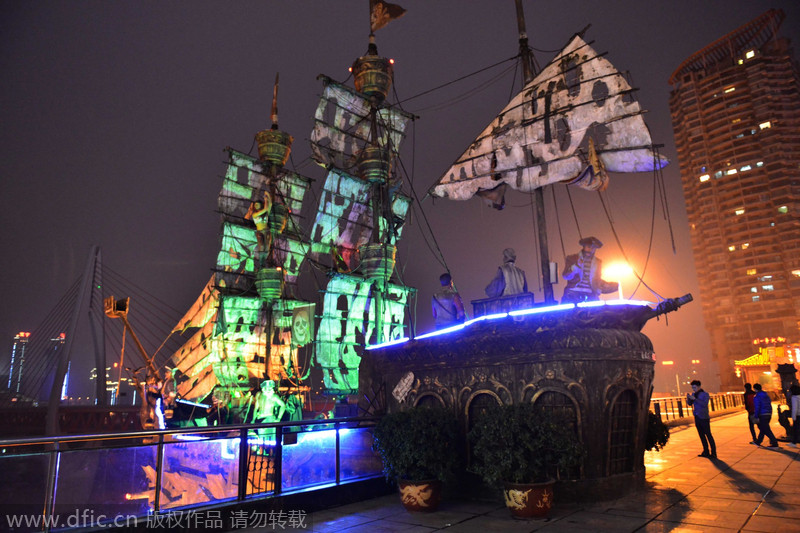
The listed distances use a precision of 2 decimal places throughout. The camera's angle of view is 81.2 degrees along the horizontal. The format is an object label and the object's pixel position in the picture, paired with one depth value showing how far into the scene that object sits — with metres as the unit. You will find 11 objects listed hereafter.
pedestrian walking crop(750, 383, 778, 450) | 13.55
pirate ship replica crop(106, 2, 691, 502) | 8.25
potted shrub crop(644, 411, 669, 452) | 9.98
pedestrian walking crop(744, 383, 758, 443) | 14.47
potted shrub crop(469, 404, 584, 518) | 7.16
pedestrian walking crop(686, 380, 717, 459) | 12.02
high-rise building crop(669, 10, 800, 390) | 82.81
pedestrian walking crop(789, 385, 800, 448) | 13.72
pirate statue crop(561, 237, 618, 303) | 9.66
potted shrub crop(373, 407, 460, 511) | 8.00
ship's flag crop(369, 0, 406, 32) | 22.31
